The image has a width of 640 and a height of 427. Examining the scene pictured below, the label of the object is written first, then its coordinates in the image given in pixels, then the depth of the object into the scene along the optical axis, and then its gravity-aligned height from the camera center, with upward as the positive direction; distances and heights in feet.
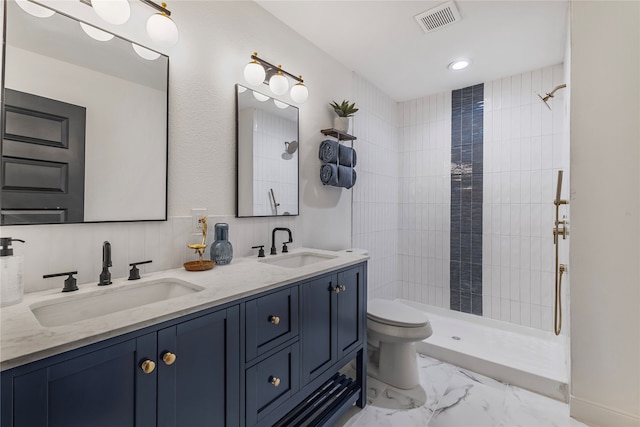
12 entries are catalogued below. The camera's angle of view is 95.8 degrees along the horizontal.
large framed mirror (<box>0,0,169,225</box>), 3.15 +1.09
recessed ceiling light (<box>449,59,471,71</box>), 7.82 +4.18
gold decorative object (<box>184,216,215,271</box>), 4.29 -0.75
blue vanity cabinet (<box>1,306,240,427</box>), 1.98 -1.38
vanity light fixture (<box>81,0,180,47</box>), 3.55 +2.55
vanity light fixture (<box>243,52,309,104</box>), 5.37 +2.69
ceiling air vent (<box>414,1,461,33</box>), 5.73 +4.12
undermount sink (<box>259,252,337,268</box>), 5.58 -0.91
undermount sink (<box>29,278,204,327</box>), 2.99 -1.03
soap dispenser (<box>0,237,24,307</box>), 2.77 -0.61
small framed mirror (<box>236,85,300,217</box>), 5.42 +1.20
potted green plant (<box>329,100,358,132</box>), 7.32 +2.55
